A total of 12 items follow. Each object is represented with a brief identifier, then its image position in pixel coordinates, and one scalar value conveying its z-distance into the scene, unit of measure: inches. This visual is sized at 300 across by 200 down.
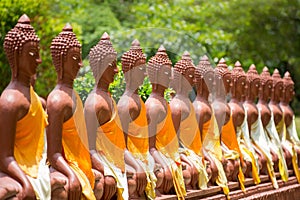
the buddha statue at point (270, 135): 409.8
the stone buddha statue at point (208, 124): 335.9
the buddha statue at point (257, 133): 392.6
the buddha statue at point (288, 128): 435.6
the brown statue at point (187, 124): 313.4
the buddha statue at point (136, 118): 272.9
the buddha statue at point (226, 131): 354.7
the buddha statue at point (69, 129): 228.8
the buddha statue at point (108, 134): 250.7
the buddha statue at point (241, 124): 374.7
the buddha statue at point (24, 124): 207.8
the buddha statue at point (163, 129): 290.3
